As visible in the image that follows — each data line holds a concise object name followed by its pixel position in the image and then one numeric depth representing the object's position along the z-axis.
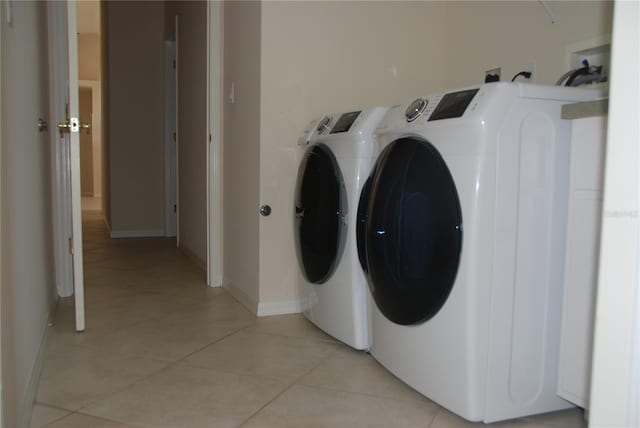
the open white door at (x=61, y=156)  2.59
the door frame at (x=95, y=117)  9.32
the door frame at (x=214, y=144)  2.86
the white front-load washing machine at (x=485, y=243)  1.28
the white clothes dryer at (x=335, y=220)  1.83
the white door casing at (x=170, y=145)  4.96
